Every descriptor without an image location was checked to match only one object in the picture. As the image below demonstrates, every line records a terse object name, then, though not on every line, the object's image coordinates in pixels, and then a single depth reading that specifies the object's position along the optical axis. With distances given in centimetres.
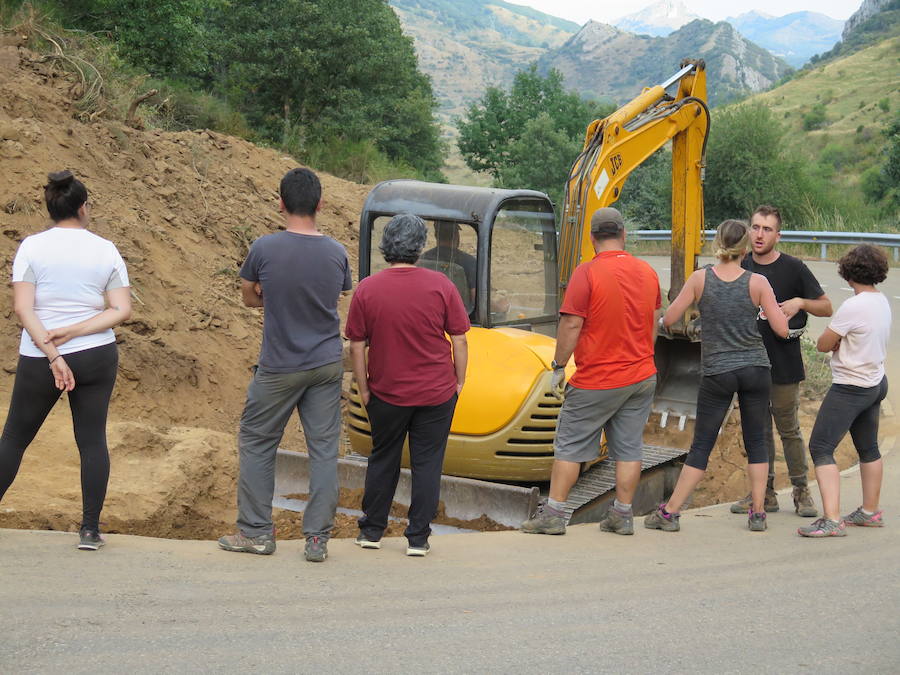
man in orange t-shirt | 620
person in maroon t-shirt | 561
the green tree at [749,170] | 3734
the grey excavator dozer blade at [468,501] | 683
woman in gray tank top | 638
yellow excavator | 719
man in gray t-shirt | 541
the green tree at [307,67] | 3291
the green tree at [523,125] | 5297
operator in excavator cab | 776
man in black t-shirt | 691
